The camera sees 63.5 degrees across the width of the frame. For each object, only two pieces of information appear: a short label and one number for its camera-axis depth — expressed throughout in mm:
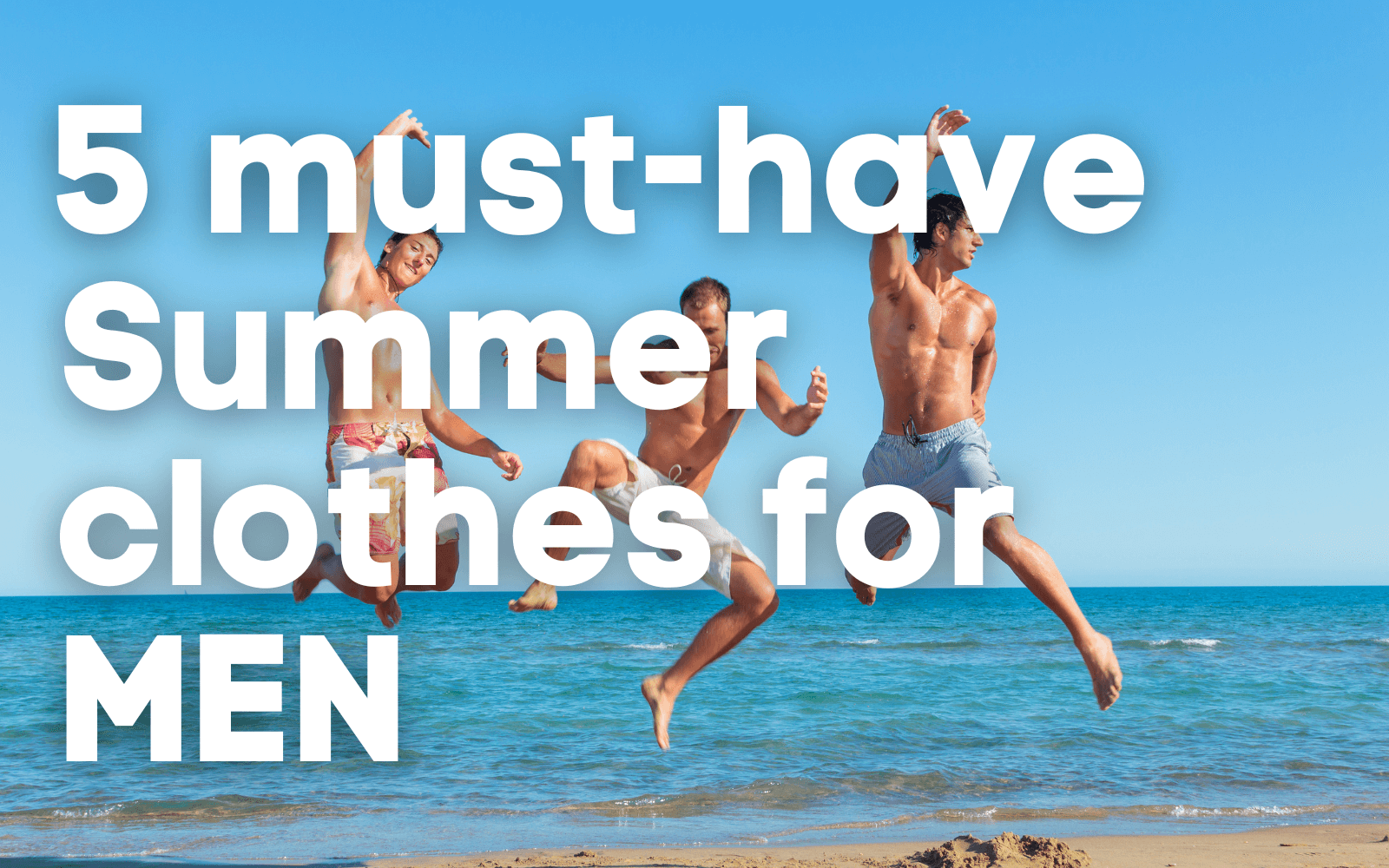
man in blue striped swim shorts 5469
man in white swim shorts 5316
